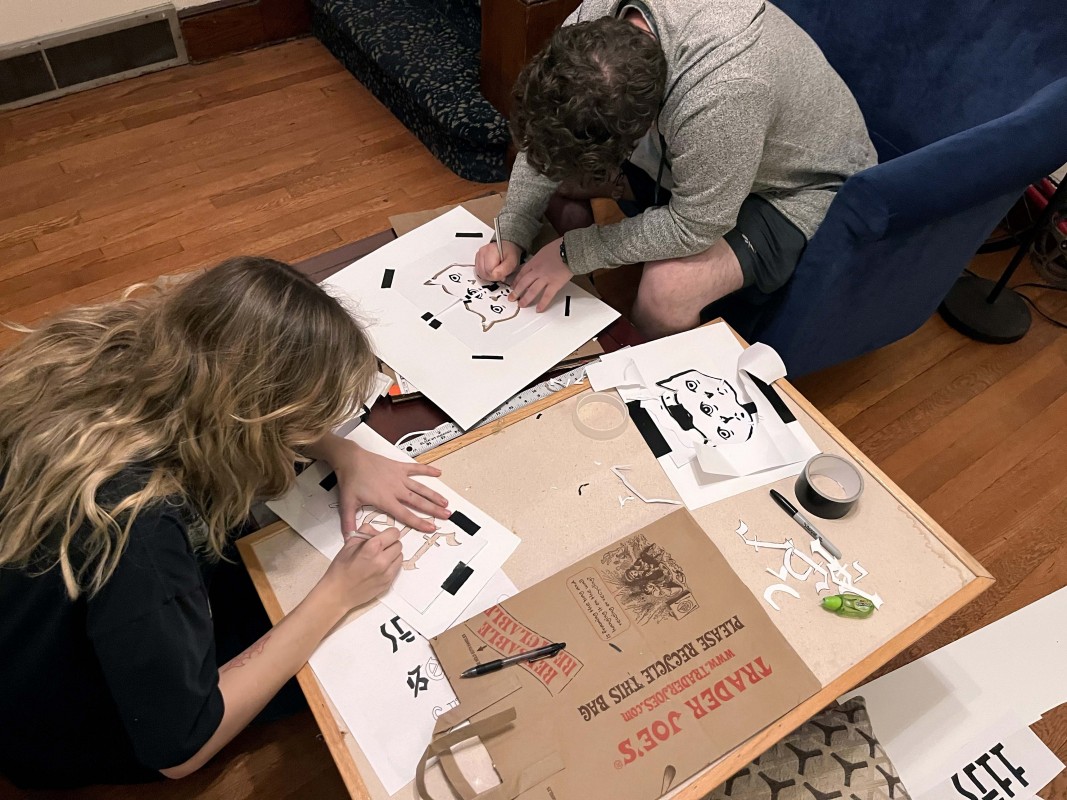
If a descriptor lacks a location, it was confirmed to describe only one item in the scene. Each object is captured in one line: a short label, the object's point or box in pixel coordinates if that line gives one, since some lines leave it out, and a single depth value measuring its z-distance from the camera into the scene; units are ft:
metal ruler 3.79
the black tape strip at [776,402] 3.86
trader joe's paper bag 2.72
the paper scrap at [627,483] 3.48
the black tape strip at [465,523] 3.33
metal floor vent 7.59
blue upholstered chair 4.25
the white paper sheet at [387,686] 2.73
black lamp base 6.61
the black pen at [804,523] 3.35
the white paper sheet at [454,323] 4.12
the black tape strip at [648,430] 3.68
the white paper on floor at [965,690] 4.32
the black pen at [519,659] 2.88
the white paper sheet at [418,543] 3.08
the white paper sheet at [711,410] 3.59
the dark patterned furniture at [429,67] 7.24
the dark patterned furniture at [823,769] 3.93
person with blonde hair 2.43
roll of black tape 3.41
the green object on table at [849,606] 3.15
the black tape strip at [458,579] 3.15
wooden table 3.07
